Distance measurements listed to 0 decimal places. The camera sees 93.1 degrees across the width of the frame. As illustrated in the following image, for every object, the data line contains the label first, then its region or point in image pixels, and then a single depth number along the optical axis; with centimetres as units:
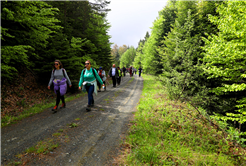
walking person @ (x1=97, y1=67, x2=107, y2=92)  1119
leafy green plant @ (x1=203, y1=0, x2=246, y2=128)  634
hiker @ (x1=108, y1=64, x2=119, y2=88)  1325
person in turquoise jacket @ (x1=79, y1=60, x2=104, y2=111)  596
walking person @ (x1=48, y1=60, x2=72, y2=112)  565
